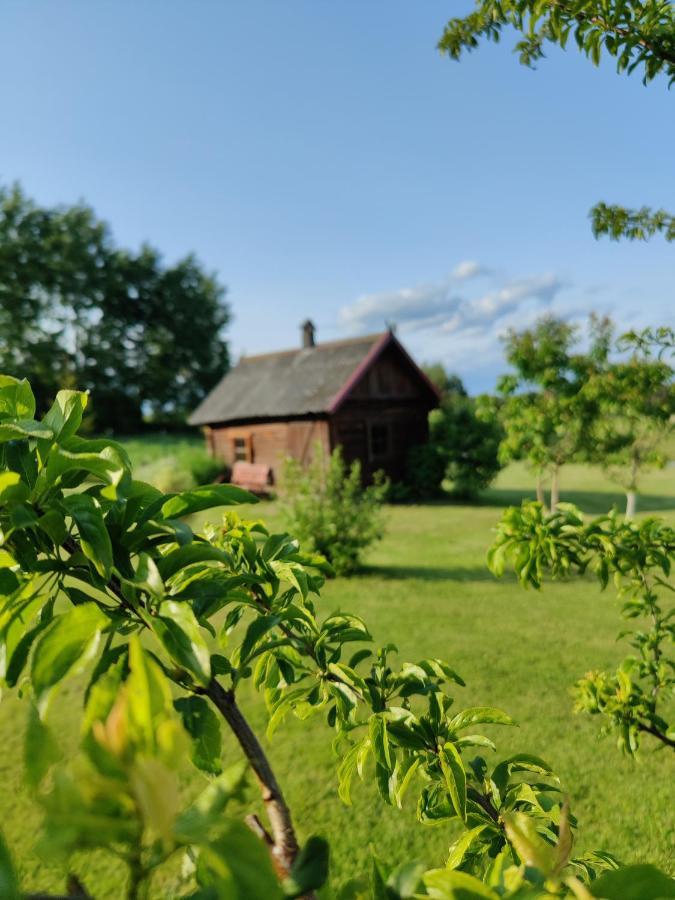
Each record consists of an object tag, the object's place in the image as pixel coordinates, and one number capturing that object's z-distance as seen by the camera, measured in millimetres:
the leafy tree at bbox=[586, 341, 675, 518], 9852
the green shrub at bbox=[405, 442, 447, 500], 18750
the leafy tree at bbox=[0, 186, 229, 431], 39000
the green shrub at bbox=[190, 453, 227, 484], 20562
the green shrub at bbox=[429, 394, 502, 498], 18312
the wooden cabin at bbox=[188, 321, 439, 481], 18172
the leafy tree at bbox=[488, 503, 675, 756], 1896
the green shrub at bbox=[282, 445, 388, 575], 9438
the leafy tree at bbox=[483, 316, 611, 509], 12133
